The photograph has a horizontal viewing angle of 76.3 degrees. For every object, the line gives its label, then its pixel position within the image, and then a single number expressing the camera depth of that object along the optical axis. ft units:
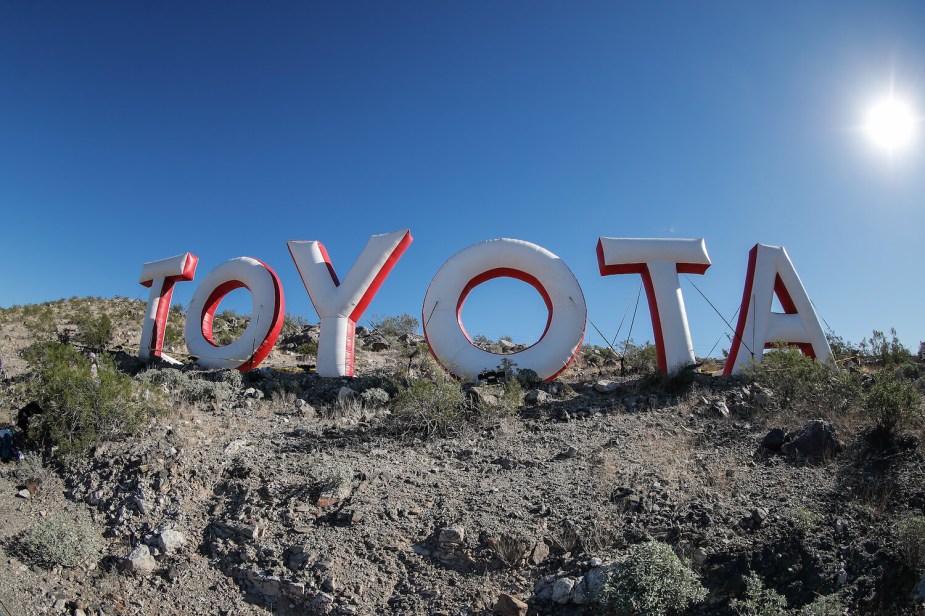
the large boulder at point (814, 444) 21.55
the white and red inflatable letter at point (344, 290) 40.65
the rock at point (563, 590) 15.42
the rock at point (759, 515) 17.12
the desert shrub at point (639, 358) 45.16
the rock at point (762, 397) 30.09
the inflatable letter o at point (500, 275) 38.45
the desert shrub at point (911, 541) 14.43
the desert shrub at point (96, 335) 54.13
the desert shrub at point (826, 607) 13.25
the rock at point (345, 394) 33.98
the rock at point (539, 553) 17.16
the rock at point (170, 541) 18.39
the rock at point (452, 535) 18.03
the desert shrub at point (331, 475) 21.16
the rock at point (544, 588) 15.70
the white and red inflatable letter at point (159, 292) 51.35
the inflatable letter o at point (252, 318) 43.80
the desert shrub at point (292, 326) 68.79
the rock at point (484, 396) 31.01
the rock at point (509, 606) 15.16
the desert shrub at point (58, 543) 17.53
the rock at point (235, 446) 24.31
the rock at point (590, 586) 15.25
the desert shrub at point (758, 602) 13.64
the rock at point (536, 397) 34.01
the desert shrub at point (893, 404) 21.86
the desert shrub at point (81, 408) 24.12
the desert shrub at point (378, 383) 36.11
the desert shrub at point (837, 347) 47.37
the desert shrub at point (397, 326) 68.62
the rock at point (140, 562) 17.65
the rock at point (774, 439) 23.00
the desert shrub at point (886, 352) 46.47
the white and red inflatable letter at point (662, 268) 38.22
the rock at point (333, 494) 20.45
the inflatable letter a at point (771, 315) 39.45
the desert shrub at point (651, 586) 14.28
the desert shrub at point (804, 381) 28.30
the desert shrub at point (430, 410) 28.19
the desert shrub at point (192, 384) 32.73
